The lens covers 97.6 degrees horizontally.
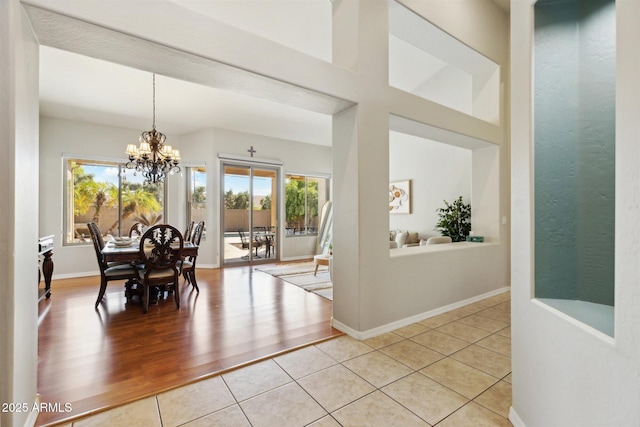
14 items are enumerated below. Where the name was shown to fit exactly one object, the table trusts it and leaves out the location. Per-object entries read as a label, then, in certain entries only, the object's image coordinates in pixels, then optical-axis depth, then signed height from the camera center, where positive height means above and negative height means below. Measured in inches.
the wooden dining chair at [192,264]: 157.7 -30.5
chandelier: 162.7 +33.6
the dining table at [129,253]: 134.7 -20.6
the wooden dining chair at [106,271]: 139.1 -29.9
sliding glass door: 258.7 -1.4
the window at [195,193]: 254.1 +16.9
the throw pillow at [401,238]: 231.1 -22.2
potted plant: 191.9 -7.3
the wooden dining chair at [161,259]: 134.6 -23.9
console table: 146.3 -29.1
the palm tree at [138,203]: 236.1 +7.4
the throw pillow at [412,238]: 232.5 -22.1
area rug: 177.2 -48.8
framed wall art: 245.9 +13.1
